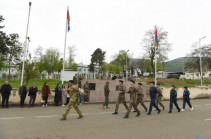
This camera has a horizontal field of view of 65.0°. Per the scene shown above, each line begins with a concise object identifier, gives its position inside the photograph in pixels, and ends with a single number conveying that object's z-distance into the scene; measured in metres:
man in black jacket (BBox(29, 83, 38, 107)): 11.67
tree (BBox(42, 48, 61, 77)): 44.31
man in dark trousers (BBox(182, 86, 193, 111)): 11.08
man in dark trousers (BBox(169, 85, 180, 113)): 10.17
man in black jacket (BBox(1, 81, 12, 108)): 10.92
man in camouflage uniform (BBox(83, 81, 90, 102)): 13.70
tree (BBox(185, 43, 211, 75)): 45.11
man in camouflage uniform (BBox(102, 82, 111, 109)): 11.58
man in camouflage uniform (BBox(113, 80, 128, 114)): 9.23
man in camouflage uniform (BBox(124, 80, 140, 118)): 8.43
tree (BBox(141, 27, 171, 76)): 40.59
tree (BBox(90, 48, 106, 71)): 62.75
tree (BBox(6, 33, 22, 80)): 34.04
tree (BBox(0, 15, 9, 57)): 31.80
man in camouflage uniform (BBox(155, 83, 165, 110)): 11.16
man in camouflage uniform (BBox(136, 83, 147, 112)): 10.06
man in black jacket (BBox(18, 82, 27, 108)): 11.37
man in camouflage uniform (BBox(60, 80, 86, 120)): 7.65
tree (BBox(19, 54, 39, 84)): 17.19
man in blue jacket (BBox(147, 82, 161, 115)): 9.17
